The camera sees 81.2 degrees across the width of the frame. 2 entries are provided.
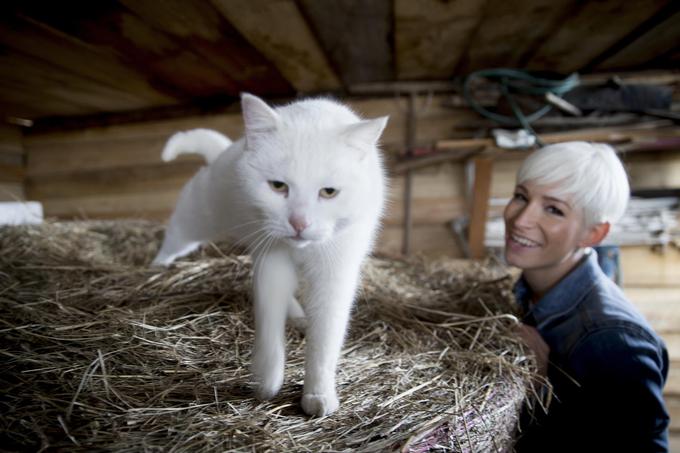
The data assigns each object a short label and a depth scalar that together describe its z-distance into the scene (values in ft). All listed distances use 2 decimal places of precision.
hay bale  2.83
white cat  3.31
